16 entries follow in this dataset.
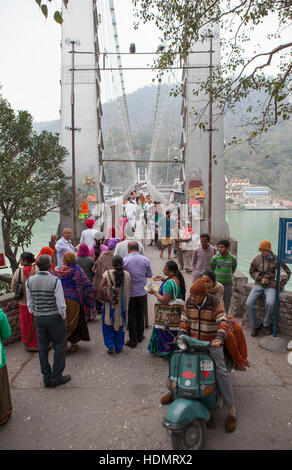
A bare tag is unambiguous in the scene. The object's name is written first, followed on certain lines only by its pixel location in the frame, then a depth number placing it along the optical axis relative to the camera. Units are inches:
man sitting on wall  145.1
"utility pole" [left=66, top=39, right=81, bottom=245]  400.5
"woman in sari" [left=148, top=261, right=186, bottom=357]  118.6
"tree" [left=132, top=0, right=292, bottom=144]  152.3
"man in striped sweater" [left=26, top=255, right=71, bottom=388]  106.0
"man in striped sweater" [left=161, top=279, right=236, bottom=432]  88.3
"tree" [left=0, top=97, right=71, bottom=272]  296.5
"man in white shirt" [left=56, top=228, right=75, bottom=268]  177.9
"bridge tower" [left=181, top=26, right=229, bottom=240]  425.1
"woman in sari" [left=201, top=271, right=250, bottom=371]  95.4
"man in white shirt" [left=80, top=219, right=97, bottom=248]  203.7
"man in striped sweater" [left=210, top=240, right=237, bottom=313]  148.6
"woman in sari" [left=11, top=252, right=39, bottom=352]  129.5
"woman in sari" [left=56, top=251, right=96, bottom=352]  127.5
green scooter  77.0
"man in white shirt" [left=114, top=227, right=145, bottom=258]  164.7
